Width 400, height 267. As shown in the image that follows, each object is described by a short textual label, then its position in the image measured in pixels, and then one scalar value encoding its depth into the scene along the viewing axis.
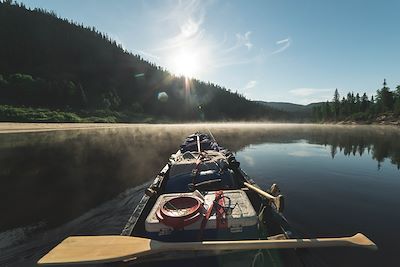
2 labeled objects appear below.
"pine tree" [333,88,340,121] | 147.66
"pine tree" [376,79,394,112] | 119.90
